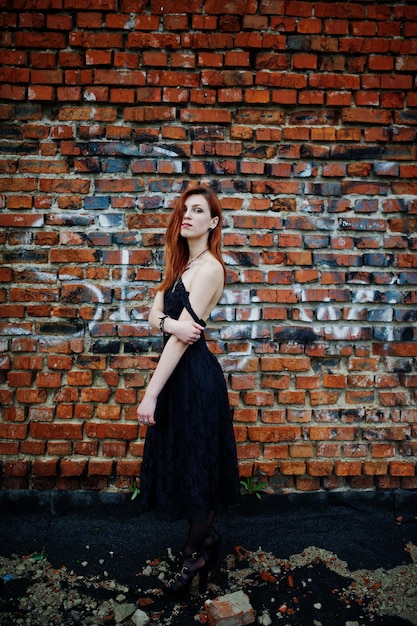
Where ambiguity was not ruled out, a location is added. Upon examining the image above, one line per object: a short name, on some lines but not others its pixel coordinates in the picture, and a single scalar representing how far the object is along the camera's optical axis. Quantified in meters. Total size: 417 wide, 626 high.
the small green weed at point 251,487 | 2.61
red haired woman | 1.92
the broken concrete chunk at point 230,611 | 1.83
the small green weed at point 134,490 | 2.58
